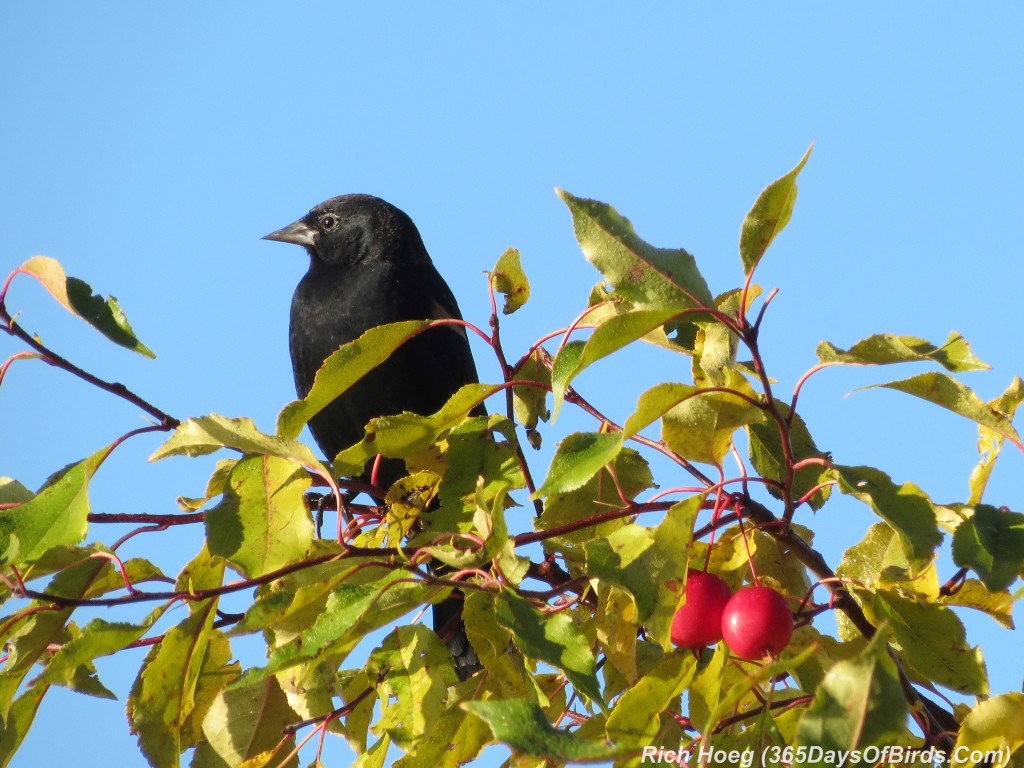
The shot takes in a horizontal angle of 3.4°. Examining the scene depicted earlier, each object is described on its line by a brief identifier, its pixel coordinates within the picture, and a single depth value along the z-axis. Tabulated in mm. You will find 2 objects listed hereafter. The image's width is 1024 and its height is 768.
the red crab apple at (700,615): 5321
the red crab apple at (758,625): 5297
